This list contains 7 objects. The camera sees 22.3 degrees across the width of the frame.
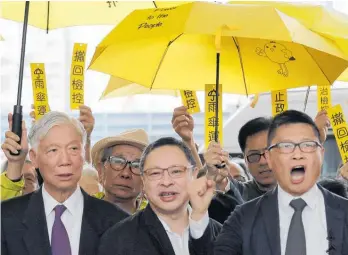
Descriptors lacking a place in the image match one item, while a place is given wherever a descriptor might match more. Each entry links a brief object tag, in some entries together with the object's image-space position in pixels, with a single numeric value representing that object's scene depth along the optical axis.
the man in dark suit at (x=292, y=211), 4.41
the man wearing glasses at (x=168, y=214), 4.64
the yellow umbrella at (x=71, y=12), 6.66
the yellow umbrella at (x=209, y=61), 6.05
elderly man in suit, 4.71
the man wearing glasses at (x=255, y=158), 6.05
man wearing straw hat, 5.83
